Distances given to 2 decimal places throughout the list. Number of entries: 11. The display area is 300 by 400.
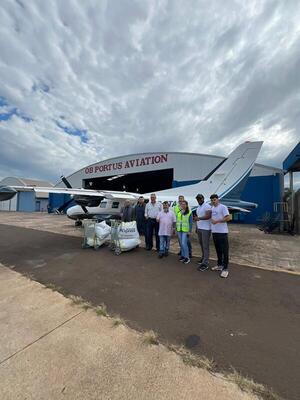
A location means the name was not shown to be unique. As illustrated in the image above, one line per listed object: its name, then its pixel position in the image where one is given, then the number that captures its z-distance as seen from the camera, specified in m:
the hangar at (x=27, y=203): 38.69
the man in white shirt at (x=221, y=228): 4.87
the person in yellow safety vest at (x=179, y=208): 5.95
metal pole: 13.66
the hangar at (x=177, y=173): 18.70
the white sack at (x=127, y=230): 6.93
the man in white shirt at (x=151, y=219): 7.02
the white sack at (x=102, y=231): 7.39
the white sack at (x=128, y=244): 6.84
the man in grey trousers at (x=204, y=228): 5.25
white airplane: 10.36
